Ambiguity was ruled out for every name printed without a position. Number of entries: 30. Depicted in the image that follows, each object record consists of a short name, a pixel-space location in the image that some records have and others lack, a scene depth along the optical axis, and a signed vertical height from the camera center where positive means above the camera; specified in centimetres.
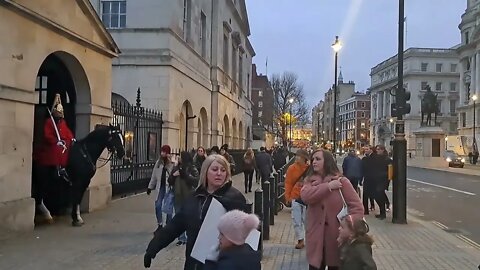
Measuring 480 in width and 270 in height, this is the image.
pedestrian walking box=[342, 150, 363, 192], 1563 -61
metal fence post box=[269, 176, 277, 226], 1246 -120
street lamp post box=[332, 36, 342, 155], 3217 +593
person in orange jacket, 987 -83
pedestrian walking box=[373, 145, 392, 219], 1463 -77
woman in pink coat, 559 -66
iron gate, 1677 -8
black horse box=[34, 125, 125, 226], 1140 -43
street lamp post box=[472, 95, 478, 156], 6841 +56
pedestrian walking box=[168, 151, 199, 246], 947 -60
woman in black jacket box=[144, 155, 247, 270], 443 -48
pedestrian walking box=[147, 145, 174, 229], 1038 -61
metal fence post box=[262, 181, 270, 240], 1041 -125
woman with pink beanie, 353 -64
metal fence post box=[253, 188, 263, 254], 941 -97
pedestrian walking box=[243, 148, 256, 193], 2180 -86
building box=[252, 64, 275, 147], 8756 +512
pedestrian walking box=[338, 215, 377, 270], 461 -84
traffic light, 1403 +120
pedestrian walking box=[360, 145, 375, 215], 1502 -74
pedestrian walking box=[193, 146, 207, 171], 1446 -29
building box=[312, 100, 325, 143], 17852 +1001
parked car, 5139 -100
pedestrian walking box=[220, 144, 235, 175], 1733 -19
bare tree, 7144 +708
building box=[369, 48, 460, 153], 12000 +1510
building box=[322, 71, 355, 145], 16230 +1443
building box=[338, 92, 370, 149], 16362 +909
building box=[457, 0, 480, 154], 8888 +1403
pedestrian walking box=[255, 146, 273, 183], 2153 -73
